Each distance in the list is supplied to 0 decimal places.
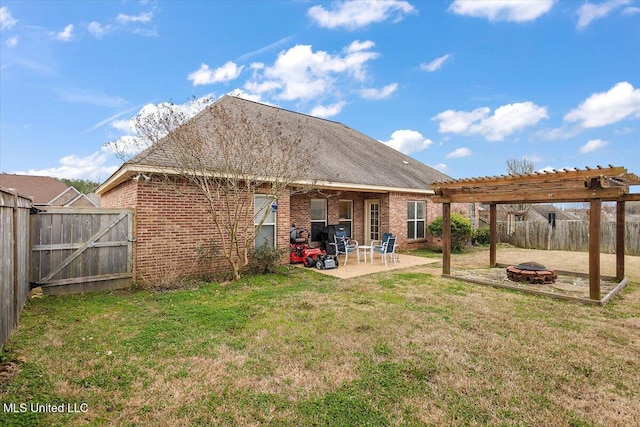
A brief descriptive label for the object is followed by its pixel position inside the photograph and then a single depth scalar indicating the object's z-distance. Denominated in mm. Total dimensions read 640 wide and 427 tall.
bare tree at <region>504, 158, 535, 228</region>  22172
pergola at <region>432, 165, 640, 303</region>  5574
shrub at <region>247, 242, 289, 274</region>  8148
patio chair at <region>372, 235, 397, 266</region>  9500
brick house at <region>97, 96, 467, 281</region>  6961
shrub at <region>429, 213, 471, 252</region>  12680
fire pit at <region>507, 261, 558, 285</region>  7074
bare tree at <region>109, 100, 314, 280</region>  6551
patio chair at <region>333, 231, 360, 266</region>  9975
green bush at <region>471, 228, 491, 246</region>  14573
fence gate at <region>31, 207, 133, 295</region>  5977
